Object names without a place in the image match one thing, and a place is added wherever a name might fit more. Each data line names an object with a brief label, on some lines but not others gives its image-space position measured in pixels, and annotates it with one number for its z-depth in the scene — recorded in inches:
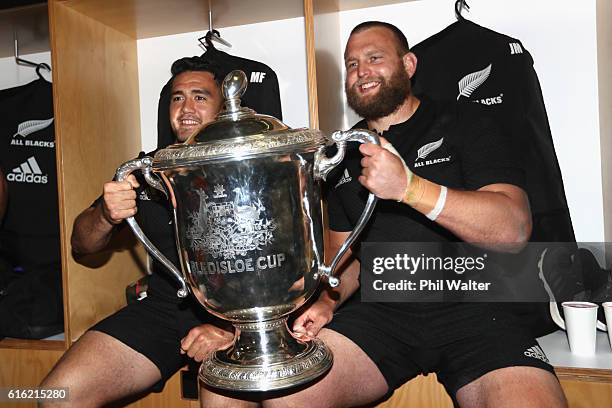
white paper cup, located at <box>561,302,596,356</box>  51.8
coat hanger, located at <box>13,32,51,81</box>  82.8
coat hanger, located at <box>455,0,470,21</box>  67.8
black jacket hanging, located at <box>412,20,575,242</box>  62.2
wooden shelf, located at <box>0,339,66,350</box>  65.1
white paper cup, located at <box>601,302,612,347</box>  51.8
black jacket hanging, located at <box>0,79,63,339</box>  78.8
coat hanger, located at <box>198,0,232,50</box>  72.6
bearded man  42.9
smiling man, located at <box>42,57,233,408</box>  50.5
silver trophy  35.7
